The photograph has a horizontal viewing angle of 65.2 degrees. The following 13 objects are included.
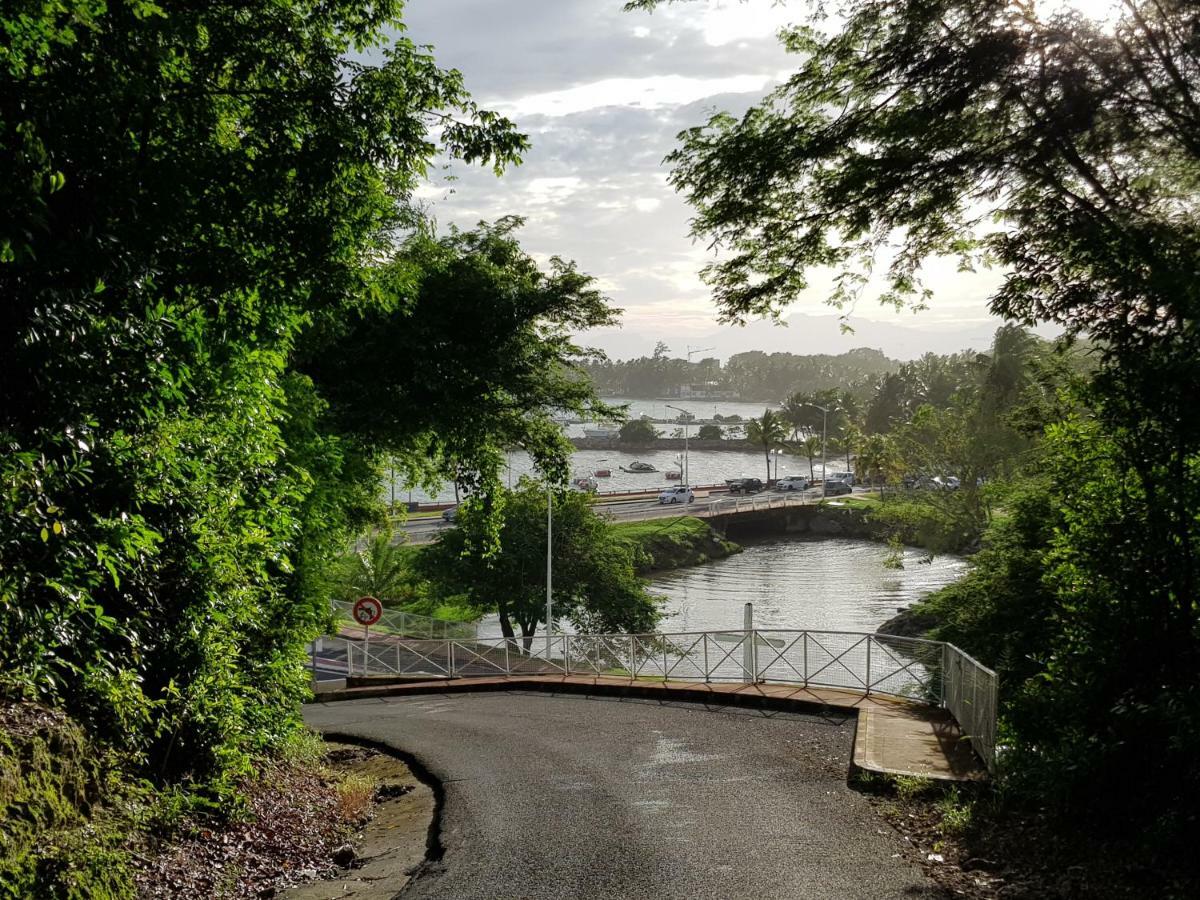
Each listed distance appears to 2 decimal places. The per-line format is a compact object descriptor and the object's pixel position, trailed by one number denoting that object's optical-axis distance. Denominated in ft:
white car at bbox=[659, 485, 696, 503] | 290.15
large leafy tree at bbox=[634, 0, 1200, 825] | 23.63
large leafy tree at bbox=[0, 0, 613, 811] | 17.28
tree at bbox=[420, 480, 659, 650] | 135.33
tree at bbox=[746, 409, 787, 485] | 361.71
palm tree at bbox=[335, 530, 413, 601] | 150.61
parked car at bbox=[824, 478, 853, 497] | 340.80
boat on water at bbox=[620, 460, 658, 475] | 524.52
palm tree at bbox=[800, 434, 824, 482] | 409.24
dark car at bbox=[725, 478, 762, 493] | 346.95
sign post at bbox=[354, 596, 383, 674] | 73.61
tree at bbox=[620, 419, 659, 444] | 636.07
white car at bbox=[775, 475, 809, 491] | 360.69
